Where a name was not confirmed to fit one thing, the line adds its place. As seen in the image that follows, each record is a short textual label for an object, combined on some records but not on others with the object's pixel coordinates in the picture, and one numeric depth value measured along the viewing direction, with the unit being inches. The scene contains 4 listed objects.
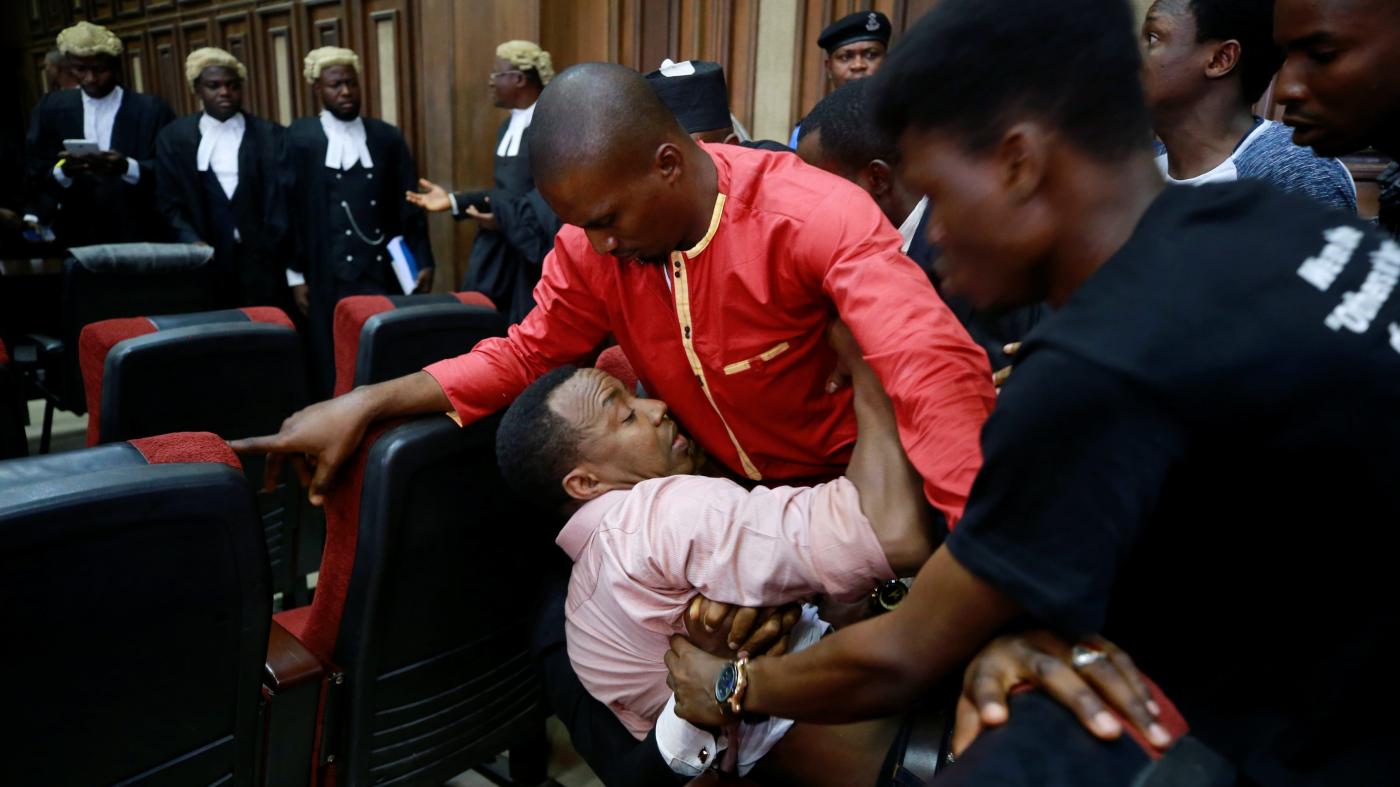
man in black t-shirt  22.4
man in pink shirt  41.7
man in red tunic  43.0
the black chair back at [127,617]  36.4
